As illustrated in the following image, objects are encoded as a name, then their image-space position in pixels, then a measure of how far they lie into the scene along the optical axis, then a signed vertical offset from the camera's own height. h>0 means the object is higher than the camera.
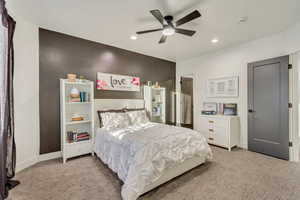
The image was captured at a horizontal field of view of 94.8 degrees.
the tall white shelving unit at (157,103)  4.22 -0.10
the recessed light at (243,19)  2.44 +1.44
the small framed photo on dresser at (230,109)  3.61 -0.25
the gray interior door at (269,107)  2.83 -0.17
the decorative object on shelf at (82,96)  3.01 +0.09
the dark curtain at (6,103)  1.67 -0.03
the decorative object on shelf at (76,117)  2.92 -0.37
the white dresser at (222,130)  3.35 -0.77
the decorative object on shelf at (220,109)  3.83 -0.26
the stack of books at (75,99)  2.88 +0.03
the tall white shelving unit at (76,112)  2.75 -0.37
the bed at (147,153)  1.73 -0.80
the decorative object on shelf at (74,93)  2.90 +0.15
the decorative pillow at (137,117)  3.33 -0.42
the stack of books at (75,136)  2.86 -0.77
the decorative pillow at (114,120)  3.02 -0.45
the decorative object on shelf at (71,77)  2.80 +0.47
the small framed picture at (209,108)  3.98 -0.25
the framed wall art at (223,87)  3.62 +0.36
